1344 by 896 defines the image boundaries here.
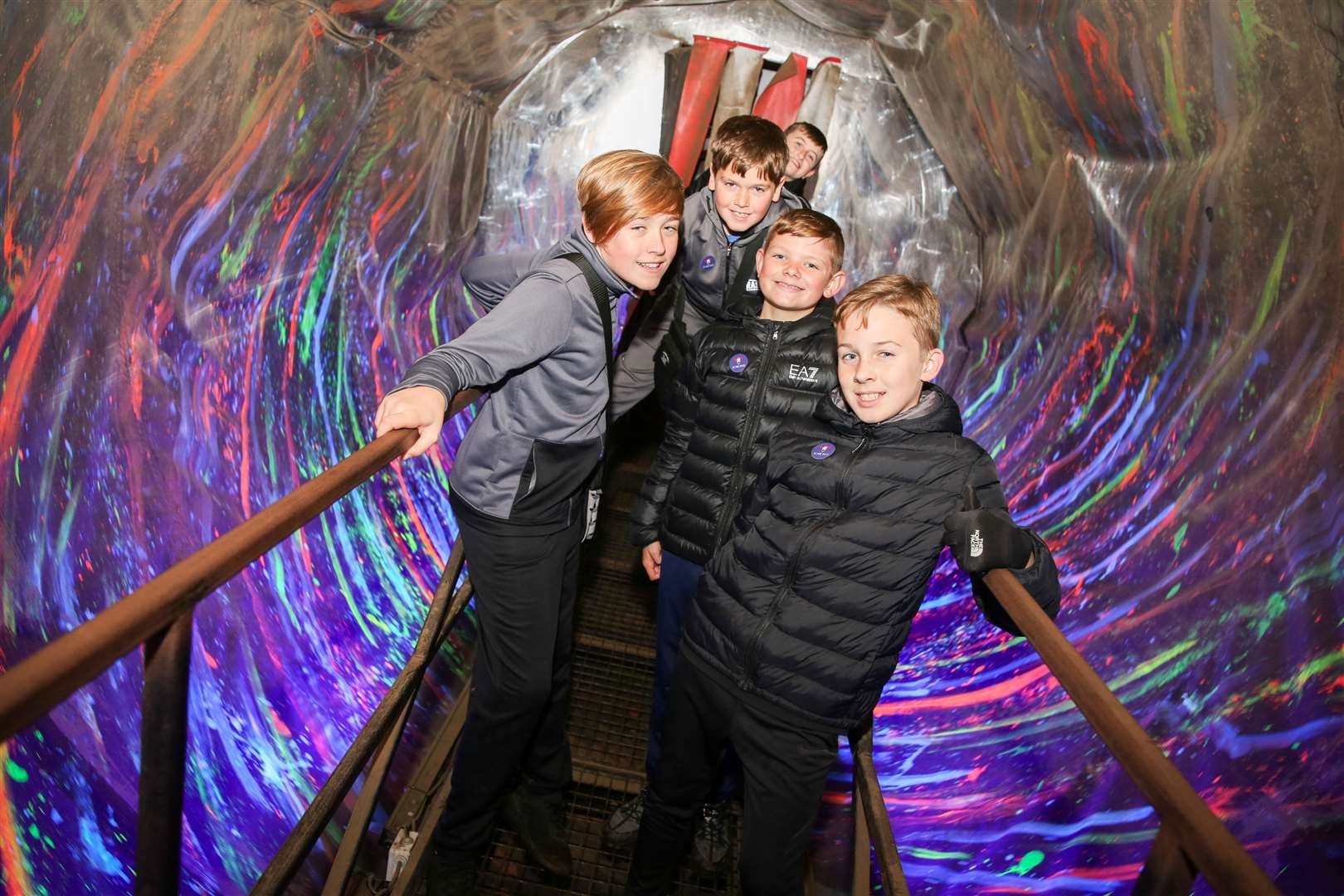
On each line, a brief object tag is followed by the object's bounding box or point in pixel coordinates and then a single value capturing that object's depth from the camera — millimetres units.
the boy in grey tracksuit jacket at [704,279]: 2631
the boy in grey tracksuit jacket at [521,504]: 1732
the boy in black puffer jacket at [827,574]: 1640
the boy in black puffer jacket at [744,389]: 2102
